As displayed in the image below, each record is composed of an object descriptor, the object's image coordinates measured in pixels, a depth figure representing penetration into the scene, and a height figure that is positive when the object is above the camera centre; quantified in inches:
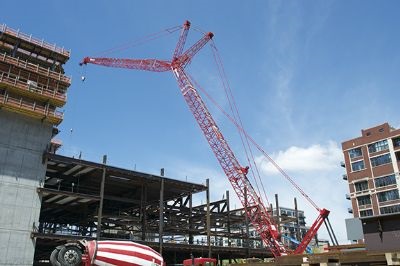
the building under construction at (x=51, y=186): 1710.1 +442.5
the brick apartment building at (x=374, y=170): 3331.7 +833.3
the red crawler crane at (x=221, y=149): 2249.0 +721.9
